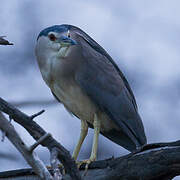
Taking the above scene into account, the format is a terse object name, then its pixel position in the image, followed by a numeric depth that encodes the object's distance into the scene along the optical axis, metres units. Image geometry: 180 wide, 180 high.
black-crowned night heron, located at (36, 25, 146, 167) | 9.03
